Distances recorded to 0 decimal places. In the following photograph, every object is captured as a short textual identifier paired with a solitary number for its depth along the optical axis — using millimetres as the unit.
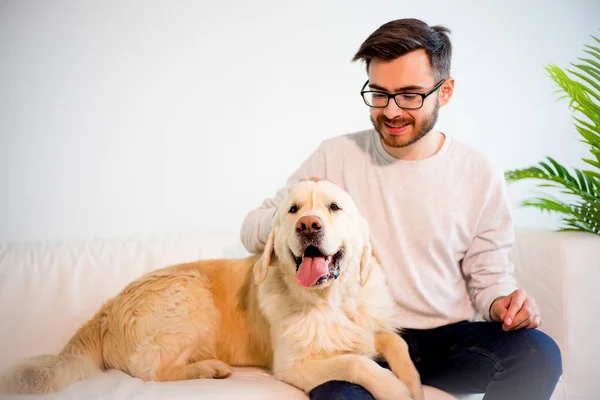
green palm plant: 2520
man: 1772
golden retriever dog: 1593
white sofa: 2135
